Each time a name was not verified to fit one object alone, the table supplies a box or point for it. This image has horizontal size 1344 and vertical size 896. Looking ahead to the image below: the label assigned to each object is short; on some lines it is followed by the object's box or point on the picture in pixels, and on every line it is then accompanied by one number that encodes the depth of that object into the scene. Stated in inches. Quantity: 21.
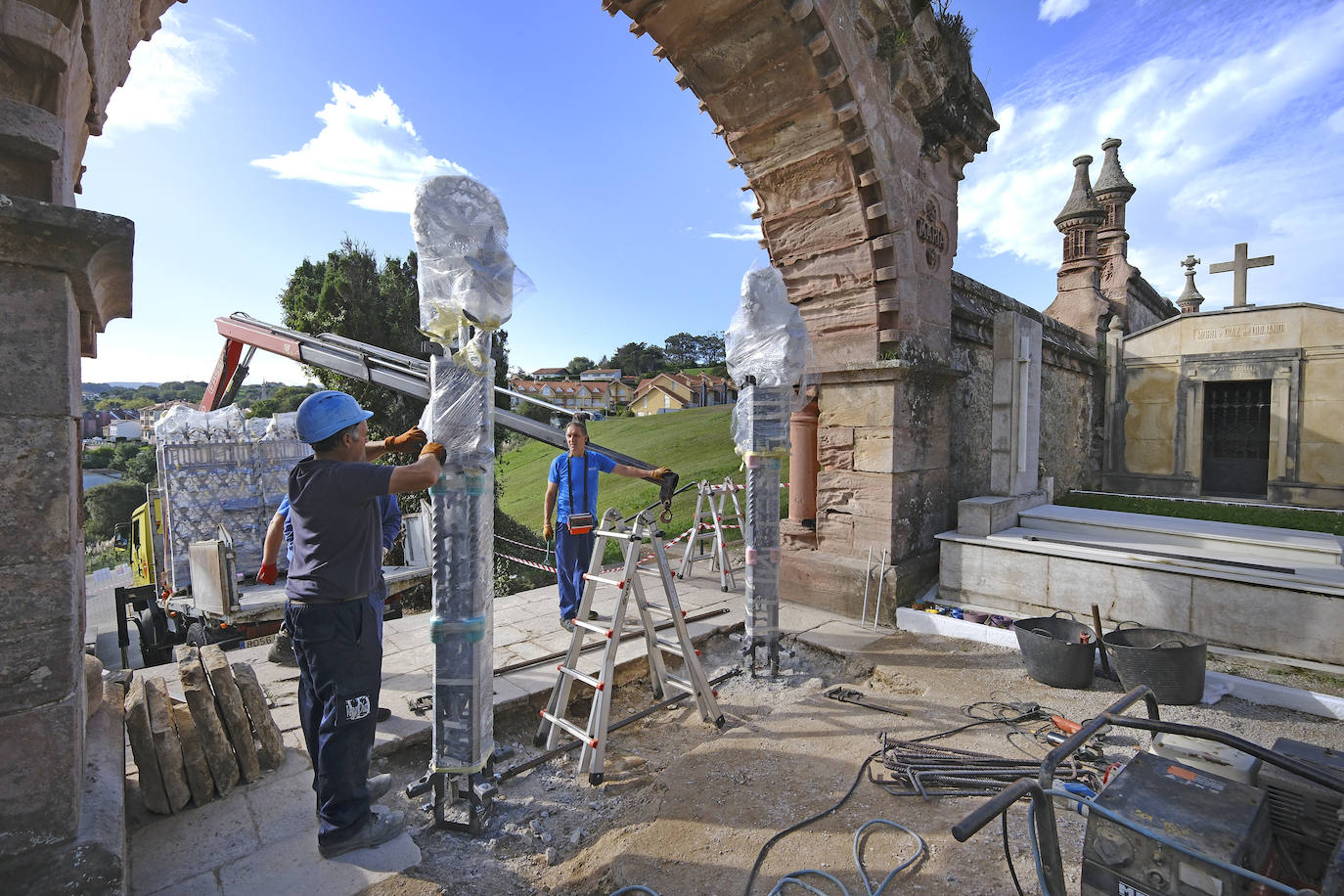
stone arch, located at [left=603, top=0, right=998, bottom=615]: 222.1
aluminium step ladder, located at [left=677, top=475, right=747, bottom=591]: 287.9
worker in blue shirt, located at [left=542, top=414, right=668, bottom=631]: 222.7
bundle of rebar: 126.4
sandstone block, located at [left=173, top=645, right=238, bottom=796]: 121.3
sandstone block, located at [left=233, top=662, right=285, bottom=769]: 129.7
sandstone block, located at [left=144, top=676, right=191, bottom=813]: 115.7
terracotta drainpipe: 270.5
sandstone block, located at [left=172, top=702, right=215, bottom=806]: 118.8
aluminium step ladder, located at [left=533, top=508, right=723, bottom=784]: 141.1
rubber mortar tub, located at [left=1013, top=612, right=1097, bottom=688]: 175.9
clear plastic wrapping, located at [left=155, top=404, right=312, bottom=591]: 292.8
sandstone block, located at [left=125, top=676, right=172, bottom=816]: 115.3
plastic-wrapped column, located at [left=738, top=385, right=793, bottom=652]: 192.9
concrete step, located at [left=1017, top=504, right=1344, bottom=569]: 223.9
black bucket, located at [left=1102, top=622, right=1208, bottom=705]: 164.6
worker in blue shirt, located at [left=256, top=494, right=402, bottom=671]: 145.7
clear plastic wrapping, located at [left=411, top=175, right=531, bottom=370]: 113.1
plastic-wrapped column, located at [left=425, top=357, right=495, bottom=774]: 116.0
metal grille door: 527.8
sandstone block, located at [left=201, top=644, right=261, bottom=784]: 125.7
